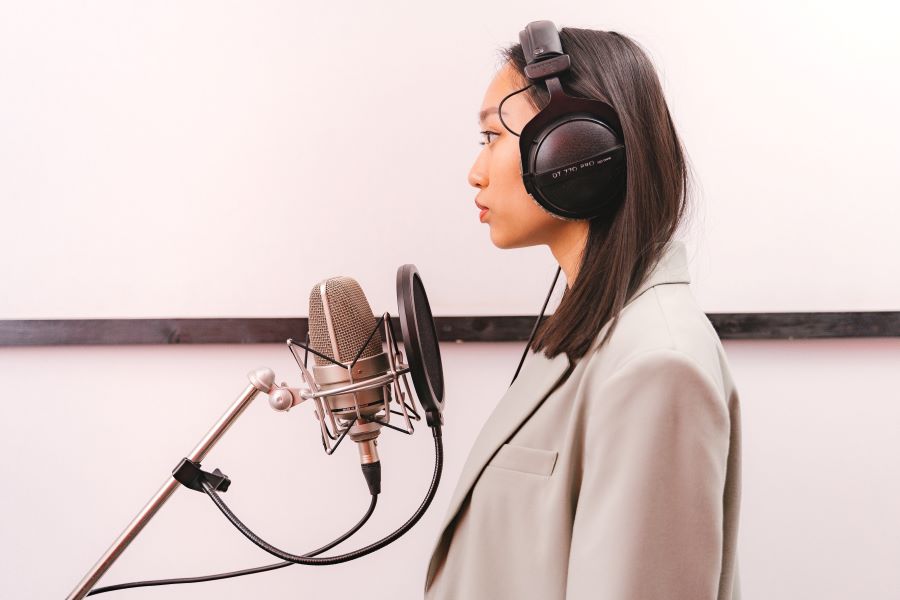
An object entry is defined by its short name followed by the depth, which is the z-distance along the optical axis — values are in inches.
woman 23.1
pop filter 28.7
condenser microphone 31.6
